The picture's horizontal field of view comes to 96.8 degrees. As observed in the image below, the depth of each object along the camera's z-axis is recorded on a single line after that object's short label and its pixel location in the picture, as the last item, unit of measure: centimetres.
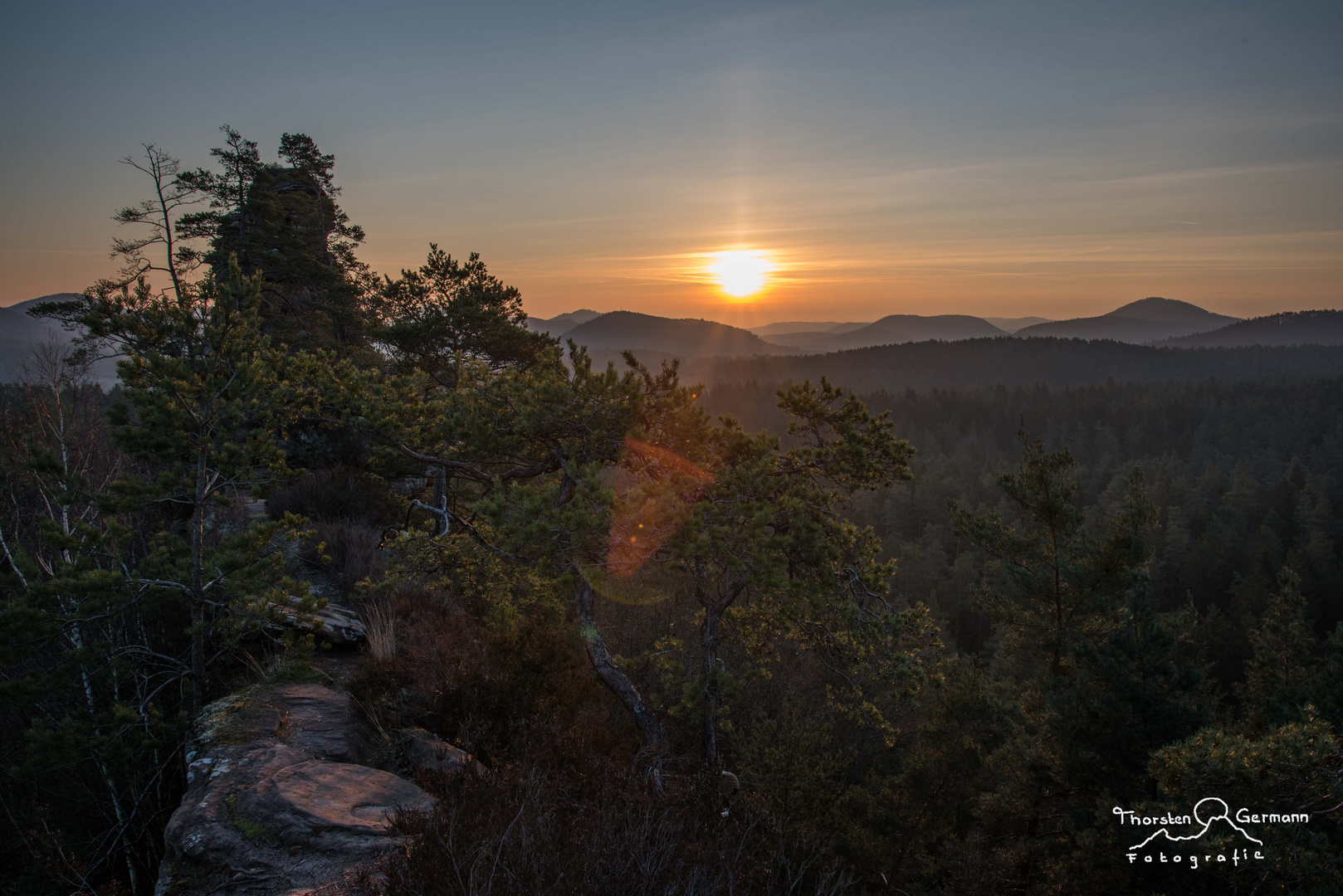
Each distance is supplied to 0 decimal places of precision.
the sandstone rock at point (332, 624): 757
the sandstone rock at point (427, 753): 541
